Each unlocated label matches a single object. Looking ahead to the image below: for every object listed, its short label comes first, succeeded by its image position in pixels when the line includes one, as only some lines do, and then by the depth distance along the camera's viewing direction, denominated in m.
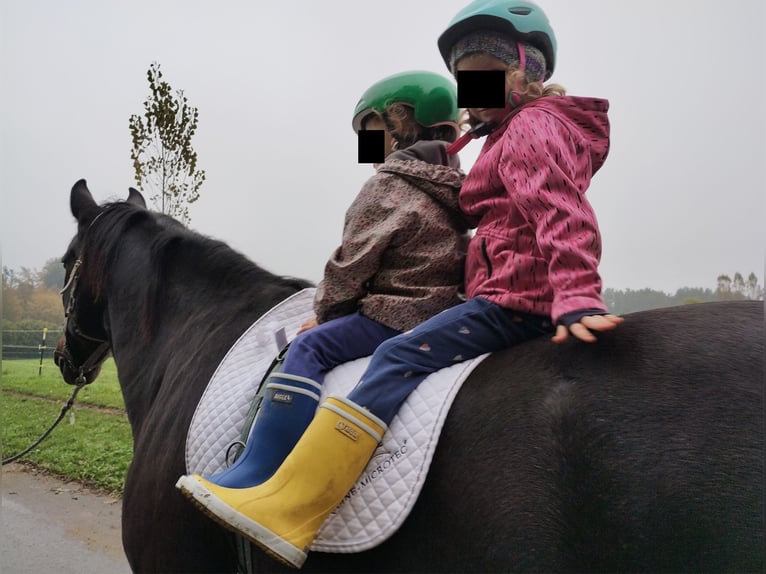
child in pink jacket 1.37
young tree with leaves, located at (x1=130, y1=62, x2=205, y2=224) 7.88
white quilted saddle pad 1.40
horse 1.18
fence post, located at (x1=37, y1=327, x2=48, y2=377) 13.05
